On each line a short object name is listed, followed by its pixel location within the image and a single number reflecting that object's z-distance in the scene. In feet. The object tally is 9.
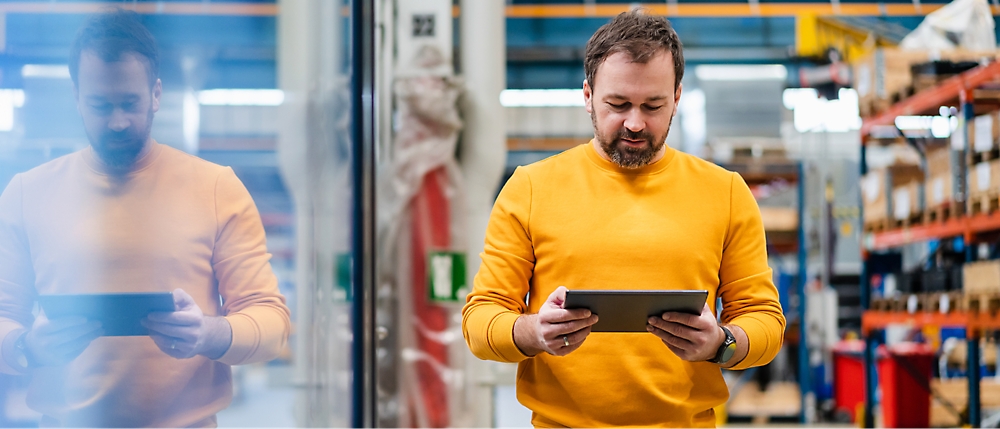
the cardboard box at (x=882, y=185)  22.58
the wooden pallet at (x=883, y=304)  22.52
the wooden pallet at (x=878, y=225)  22.91
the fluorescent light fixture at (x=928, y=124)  24.02
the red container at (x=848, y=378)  30.27
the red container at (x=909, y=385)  22.54
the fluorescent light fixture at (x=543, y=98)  52.49
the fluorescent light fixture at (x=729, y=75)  31.17
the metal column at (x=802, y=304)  28.25
